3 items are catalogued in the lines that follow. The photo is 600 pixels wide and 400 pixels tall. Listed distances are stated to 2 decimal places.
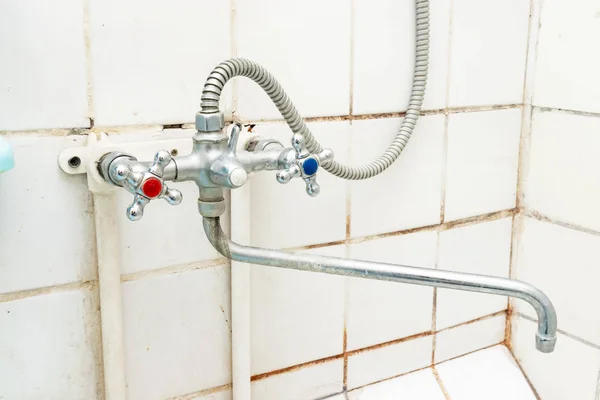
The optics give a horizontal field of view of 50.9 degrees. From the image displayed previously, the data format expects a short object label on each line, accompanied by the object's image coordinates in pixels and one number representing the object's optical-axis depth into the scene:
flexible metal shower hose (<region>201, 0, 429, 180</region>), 0.55
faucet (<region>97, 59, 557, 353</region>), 0.54
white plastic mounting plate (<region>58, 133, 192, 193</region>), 0.59
